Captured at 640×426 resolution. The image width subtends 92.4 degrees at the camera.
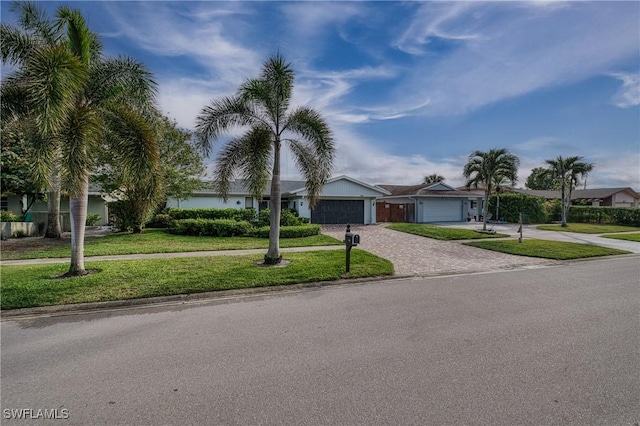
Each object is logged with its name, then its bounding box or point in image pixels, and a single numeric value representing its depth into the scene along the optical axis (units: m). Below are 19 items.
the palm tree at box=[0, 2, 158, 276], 5.78
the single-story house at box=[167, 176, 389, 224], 24.09
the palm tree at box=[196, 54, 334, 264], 8.81
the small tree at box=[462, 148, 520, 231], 18.30
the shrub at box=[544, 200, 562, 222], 30.20
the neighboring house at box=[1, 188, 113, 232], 17.84
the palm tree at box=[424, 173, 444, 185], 57.88
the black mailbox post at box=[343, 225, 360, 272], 8.23
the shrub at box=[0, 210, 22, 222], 16.58
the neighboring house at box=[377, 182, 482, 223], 29.05
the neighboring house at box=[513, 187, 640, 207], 40.47
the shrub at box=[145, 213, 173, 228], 19.44
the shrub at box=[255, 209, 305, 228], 18.52
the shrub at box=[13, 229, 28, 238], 15.00
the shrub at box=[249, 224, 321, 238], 15.42
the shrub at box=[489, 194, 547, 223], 29.23
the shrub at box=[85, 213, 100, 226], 19.19
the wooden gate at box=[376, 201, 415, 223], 29.48
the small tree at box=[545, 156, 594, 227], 23.98
